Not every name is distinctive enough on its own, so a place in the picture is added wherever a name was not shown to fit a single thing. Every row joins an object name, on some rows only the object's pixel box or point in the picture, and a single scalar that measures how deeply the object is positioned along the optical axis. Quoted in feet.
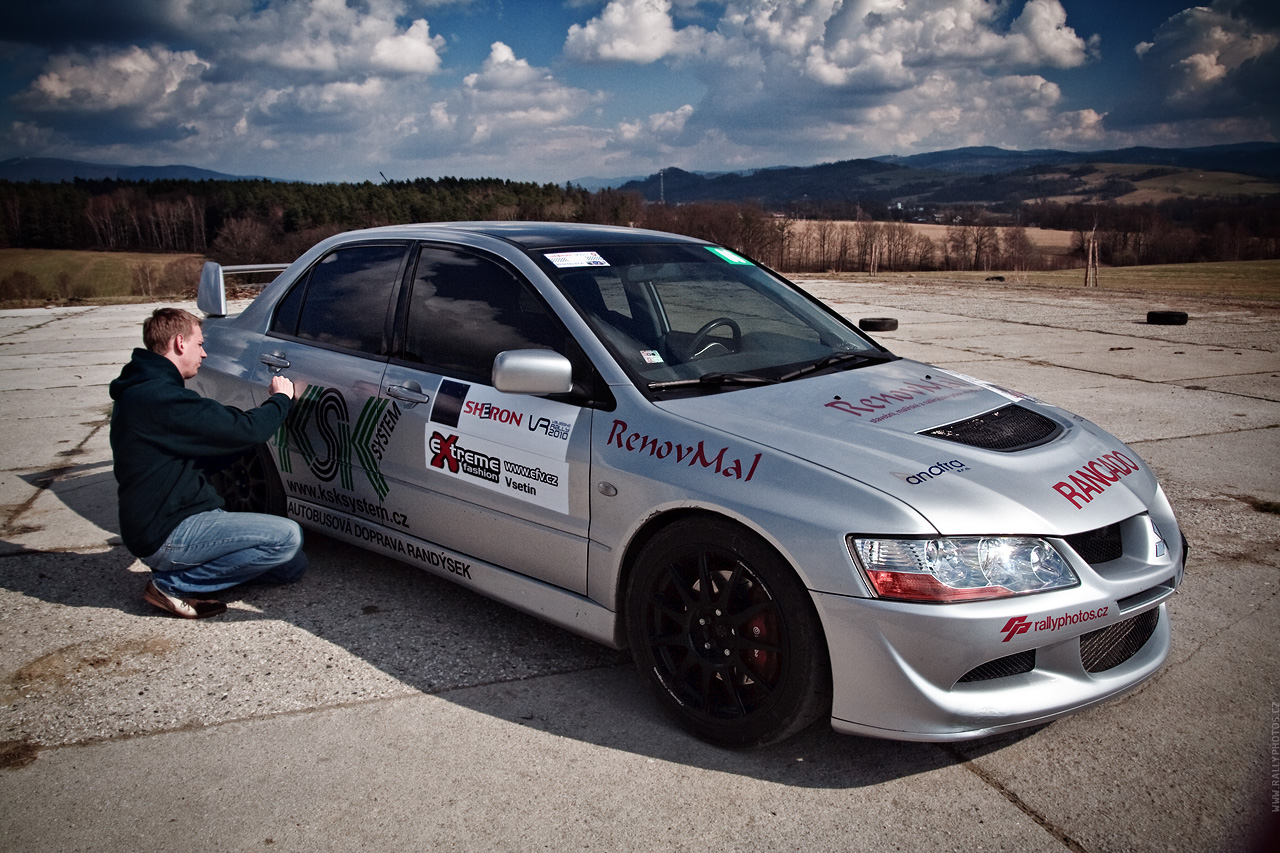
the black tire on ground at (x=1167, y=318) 45.88
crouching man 11.98
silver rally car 7.95
